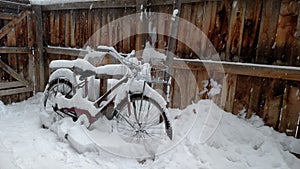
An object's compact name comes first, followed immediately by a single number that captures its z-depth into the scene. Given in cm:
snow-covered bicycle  269
